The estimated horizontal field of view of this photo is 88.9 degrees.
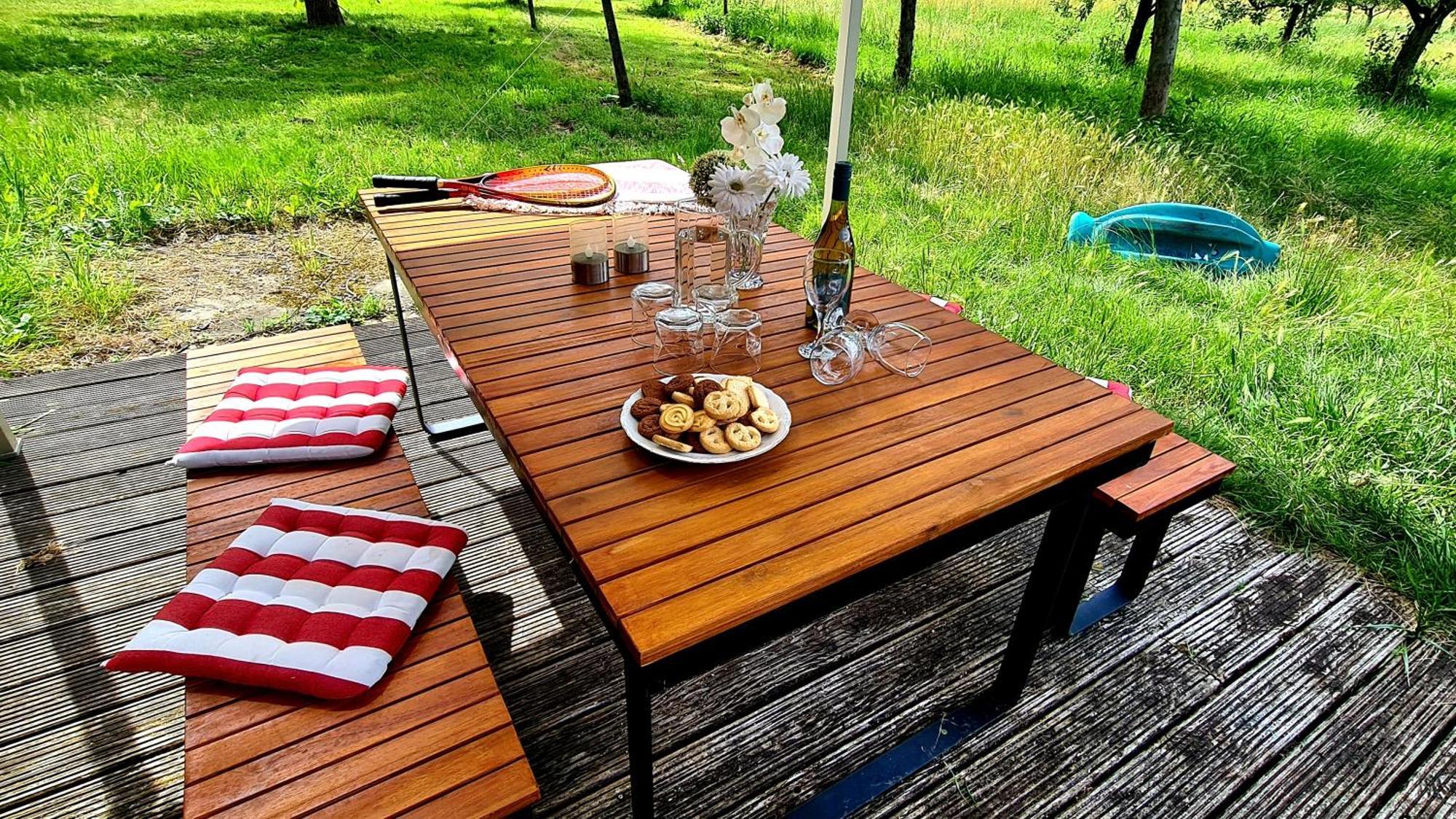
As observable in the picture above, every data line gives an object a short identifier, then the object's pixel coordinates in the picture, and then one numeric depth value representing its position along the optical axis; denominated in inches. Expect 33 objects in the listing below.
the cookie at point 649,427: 42.6
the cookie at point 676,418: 42.0
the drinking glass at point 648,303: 59.7
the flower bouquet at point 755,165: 50.6
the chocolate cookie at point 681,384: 45.4
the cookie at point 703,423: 42.3
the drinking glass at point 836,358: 52.0
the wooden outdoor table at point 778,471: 35.2
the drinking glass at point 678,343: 53.2
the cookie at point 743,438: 41.9
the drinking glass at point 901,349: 54.3
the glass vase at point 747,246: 57.8
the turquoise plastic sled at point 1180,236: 140.9
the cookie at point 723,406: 42.7
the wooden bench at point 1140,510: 59.7
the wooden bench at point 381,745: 35.4
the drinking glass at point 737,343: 54.0
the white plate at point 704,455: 41.4
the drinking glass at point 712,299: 56.4
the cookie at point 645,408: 44.0
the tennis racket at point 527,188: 86.4
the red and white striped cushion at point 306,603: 40.5
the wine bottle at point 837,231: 51.5
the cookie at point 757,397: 44.6
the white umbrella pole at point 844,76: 75.6
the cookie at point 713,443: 41.8
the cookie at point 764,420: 43.3
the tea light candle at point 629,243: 69.5
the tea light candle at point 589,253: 67.2
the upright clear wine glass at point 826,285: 54.6
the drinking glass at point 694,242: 57.3
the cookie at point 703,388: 44.2
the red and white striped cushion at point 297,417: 61.1
